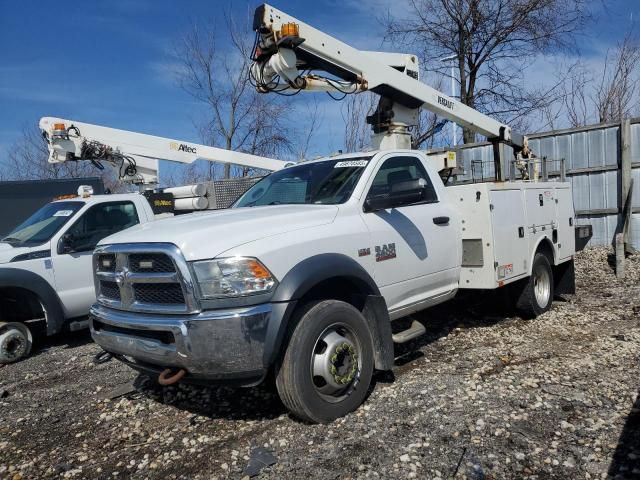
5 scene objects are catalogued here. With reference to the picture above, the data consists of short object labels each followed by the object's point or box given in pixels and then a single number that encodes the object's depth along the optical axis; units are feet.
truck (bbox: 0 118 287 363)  20.45
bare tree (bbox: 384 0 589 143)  50.72
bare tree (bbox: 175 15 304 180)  74.02
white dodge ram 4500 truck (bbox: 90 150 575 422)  10.92
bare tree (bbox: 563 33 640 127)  54.34
